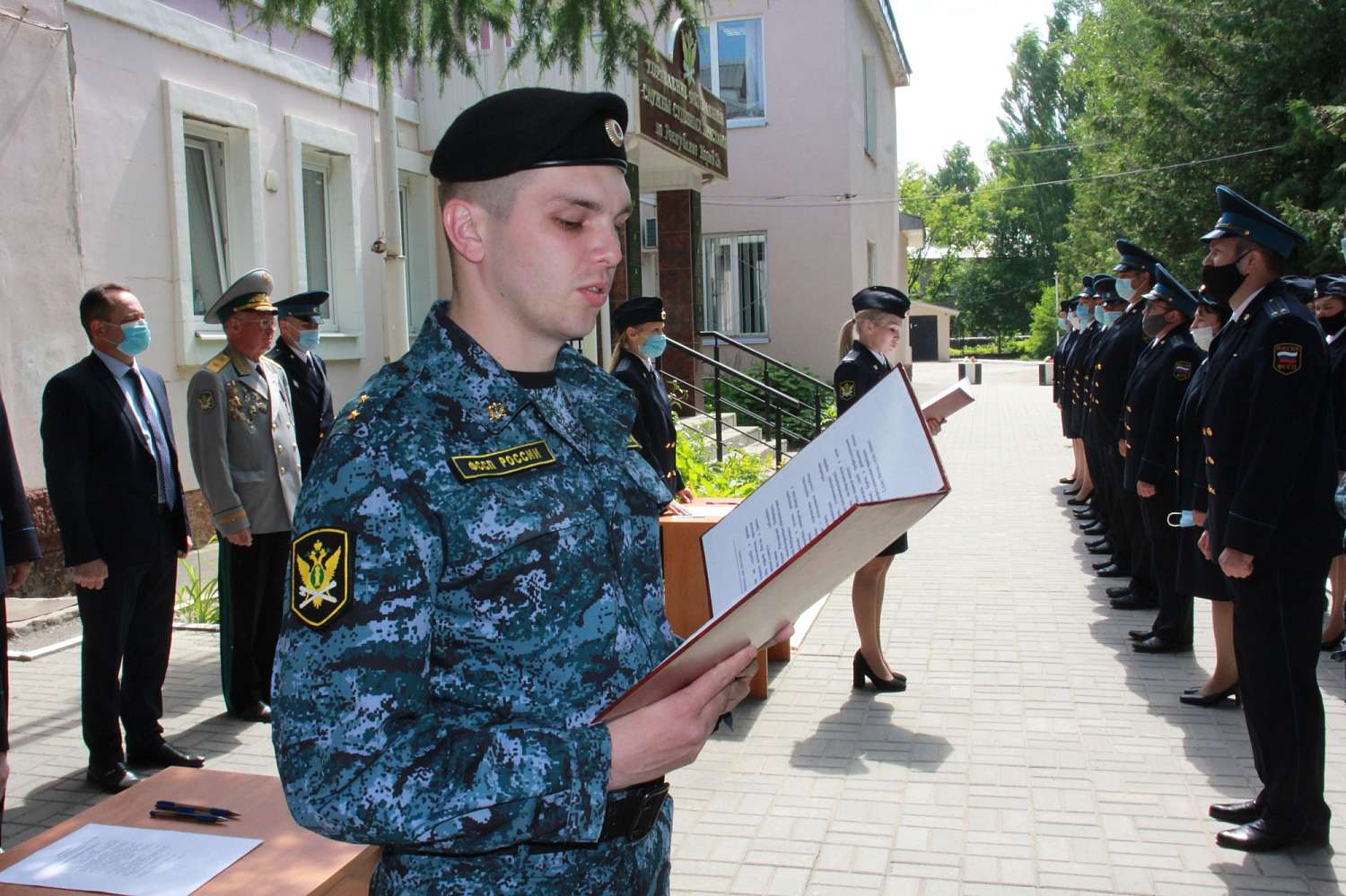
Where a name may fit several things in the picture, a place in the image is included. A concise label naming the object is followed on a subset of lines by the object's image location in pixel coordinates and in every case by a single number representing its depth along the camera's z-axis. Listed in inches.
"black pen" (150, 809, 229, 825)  92.7
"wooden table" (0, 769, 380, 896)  83.0
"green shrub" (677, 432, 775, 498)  407.8
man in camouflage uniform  52.6
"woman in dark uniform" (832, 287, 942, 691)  234.1
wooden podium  223.1
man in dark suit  183.0
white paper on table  80.4
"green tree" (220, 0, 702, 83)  207.0
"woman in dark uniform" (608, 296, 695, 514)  247.1
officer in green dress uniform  219.9
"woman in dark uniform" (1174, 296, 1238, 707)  214.4
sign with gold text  489.1
